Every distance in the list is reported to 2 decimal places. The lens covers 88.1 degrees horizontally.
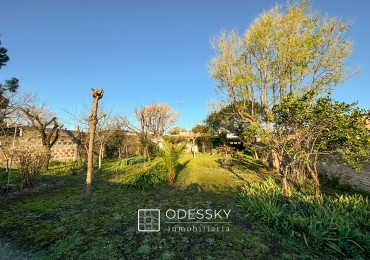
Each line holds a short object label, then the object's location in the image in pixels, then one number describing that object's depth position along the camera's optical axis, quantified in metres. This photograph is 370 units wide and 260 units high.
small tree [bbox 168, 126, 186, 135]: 32.07
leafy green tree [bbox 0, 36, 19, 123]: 10.87
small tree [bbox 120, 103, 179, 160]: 17.70
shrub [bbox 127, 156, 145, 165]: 13.80
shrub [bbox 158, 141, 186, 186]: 8.36
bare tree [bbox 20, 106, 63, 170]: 11.60
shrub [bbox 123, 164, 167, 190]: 7.59
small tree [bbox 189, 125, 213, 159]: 24.07
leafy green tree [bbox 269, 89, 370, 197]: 5.36
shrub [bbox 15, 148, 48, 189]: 7.29
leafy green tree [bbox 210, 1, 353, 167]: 10.83
